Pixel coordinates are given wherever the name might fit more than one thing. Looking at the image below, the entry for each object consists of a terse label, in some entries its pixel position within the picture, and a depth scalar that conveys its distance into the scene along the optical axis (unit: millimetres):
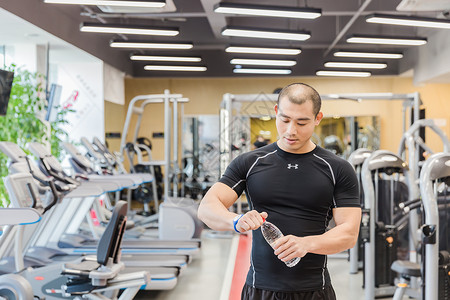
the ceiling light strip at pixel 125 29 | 7883
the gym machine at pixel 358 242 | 6090
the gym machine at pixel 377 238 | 4918
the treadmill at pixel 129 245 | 5797
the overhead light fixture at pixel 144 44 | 8961
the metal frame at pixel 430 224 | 3709
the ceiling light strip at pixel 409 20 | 7206
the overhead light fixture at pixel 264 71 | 12234
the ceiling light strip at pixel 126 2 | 6426
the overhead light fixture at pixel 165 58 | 10305
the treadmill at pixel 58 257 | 4203
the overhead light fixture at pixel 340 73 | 11994
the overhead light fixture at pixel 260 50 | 9312
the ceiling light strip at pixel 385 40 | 8609
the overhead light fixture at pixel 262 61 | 10766
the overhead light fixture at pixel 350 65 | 11008
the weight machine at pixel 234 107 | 7648
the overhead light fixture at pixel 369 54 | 9906
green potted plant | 7555
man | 1922
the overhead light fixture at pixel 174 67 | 11464
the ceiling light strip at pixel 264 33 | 7965
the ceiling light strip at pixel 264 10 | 6836
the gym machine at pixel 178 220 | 7367
